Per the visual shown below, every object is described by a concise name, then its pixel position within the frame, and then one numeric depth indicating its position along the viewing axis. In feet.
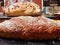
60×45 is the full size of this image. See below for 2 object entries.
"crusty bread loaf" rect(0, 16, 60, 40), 1.36
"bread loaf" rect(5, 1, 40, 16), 4.30
